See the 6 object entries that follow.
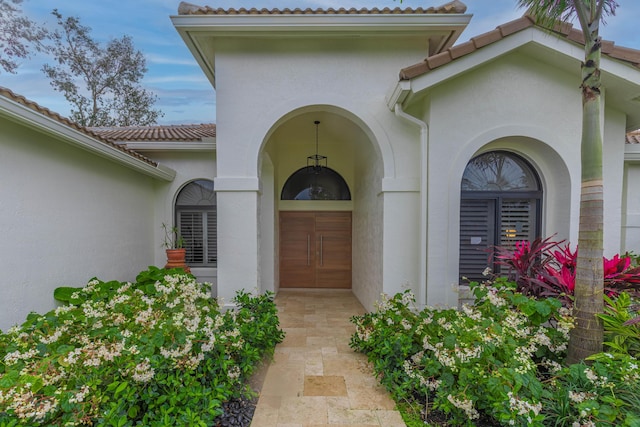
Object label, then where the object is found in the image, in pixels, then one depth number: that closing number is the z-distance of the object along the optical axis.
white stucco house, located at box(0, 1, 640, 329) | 4.11
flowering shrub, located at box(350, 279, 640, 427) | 2.31
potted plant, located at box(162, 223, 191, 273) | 6.59
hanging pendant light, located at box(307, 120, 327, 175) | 8.14
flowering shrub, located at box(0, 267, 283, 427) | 2.13
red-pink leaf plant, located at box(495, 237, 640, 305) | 3.45
